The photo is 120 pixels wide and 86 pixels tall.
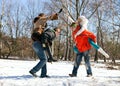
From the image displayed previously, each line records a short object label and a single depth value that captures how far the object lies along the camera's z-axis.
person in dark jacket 8.38
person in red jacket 8.70
